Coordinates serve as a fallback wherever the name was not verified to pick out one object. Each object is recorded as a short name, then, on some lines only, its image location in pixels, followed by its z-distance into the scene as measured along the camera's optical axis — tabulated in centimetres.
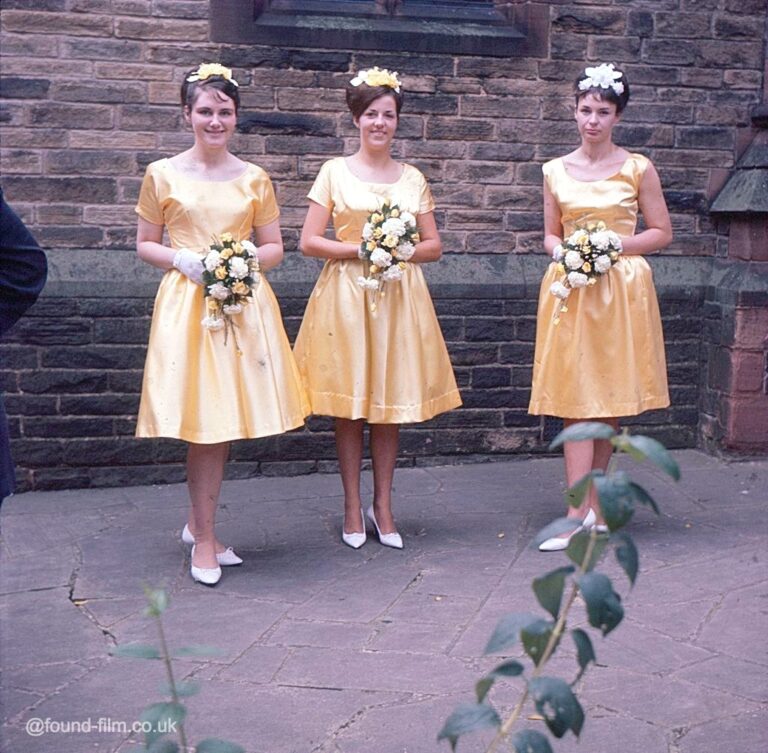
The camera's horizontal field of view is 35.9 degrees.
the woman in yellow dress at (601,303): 560
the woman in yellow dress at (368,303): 545
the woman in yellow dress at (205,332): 502
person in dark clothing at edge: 292
